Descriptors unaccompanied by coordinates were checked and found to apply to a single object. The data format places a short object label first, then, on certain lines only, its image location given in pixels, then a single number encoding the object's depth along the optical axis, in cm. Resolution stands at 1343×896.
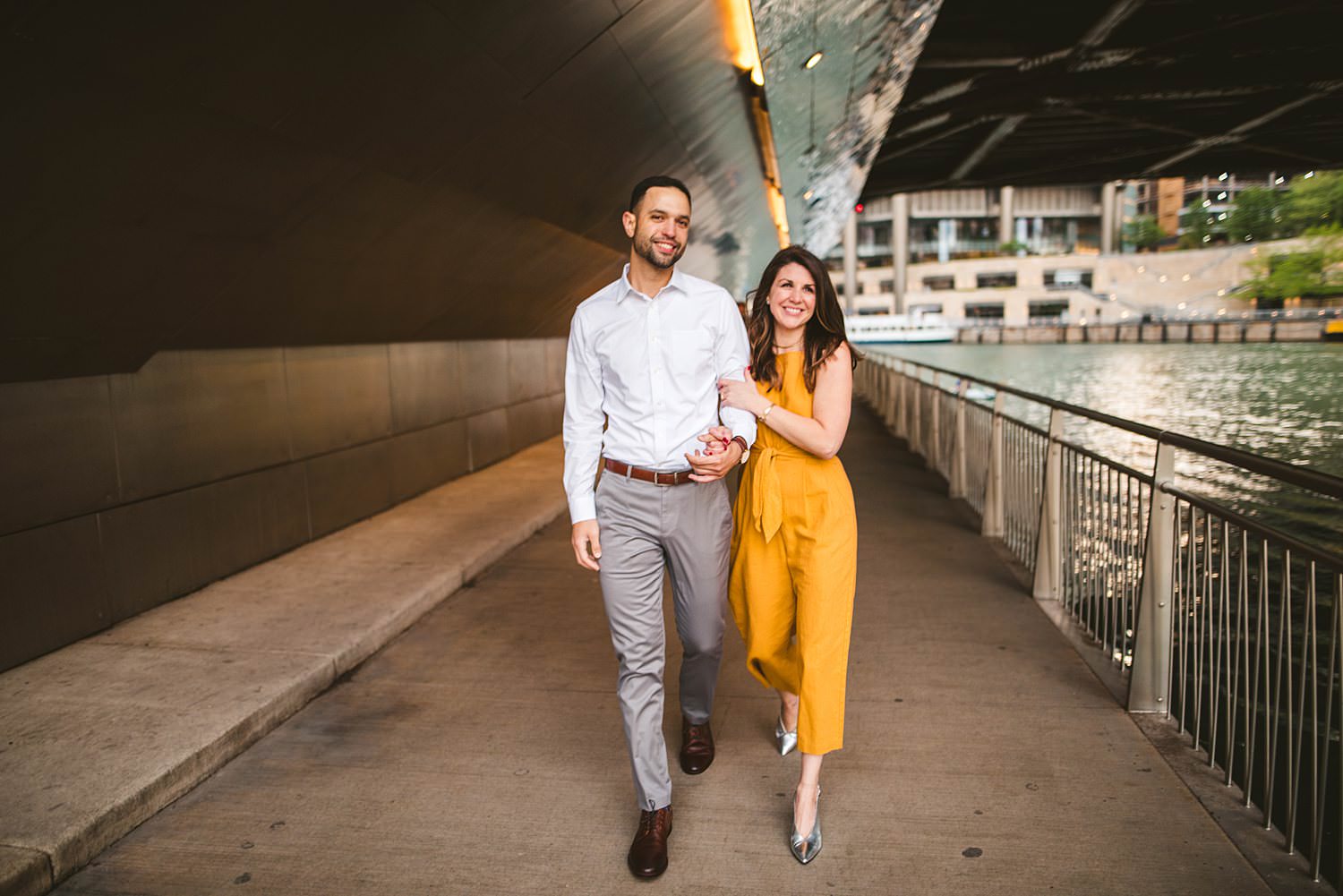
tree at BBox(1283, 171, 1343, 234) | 9505
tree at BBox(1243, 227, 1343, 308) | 8812
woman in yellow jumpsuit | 311
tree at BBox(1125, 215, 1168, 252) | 12394
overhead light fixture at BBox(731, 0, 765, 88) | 719
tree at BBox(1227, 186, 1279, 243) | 10850
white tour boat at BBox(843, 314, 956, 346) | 8506
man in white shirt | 307
